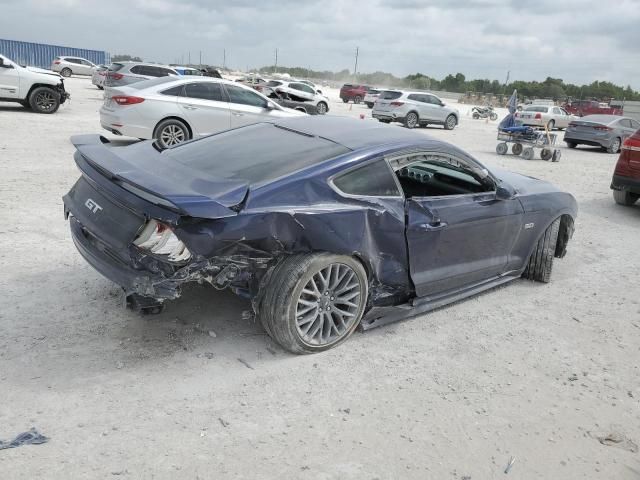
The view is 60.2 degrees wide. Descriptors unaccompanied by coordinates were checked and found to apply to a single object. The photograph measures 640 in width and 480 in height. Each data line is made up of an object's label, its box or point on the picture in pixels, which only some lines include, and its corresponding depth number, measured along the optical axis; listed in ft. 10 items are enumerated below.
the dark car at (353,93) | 134.72
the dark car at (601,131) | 63.77
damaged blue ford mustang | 10.34
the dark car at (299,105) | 69.21
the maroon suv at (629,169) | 27.94
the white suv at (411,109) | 74.38
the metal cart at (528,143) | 50.92
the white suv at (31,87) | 47.29
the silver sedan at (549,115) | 84.99
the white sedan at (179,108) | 33.99
